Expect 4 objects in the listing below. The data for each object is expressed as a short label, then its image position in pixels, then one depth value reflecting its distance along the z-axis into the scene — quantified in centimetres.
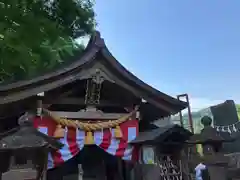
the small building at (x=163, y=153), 496
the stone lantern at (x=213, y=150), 485
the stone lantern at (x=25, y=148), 343
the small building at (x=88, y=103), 505
